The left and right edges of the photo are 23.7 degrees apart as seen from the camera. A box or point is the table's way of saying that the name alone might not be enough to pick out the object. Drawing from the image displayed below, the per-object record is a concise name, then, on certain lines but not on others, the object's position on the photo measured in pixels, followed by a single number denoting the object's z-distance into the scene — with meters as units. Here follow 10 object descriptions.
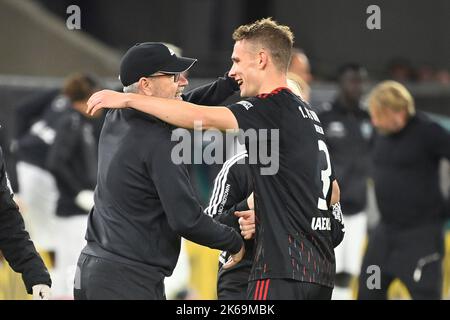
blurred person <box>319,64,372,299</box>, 10.89
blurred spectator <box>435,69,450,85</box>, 15.82
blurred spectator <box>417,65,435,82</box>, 15.90
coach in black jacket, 5.55
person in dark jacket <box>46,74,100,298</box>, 10.50
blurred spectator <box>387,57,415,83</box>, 15.86
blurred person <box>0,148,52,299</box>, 5.48
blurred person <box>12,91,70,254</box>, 11.03
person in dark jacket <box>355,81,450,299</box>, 8.81
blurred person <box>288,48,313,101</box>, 10.28
